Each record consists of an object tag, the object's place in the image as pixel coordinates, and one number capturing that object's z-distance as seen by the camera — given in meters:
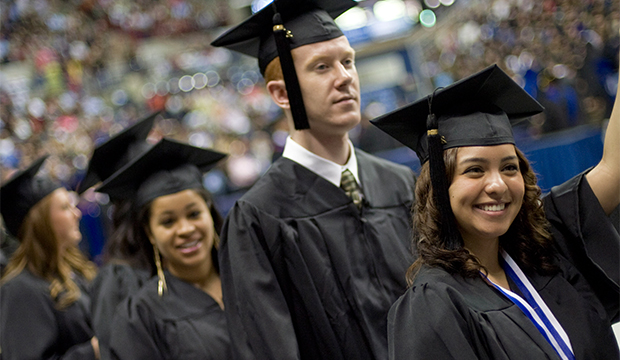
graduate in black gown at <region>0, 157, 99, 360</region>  2.90
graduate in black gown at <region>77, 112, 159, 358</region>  3.20
